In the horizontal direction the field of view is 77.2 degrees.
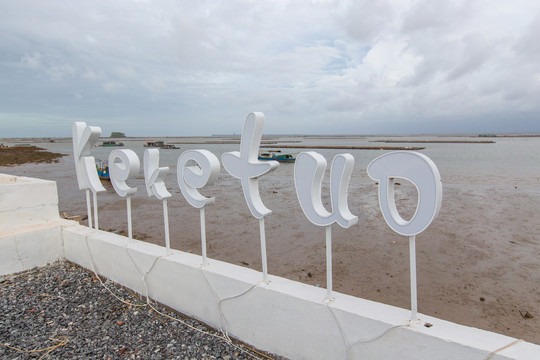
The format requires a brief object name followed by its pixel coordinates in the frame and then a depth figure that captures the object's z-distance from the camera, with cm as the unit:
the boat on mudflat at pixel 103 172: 3009
